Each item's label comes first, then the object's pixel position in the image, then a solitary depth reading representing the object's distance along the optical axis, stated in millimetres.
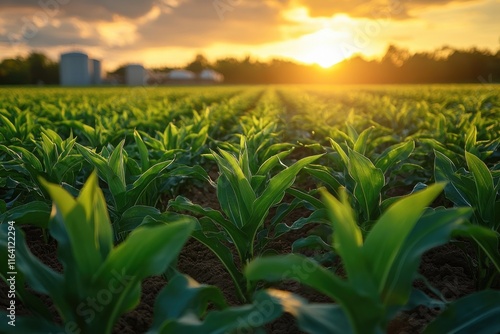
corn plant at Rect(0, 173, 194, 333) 1351
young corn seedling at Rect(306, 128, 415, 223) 2426
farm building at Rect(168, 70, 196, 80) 80188
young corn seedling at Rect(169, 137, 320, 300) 2271
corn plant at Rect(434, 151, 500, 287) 2346
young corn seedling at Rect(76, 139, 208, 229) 2582
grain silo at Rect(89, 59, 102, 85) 73312
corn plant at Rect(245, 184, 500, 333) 1245
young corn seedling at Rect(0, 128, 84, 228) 3037
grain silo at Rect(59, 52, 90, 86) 68438
